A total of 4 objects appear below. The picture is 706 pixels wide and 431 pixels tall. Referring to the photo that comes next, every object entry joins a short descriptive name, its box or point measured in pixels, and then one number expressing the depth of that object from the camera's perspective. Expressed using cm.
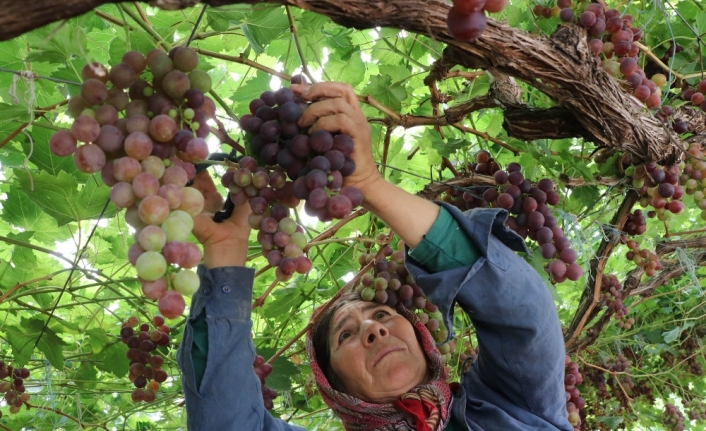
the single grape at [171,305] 77
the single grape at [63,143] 86
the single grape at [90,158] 84
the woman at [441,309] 134
